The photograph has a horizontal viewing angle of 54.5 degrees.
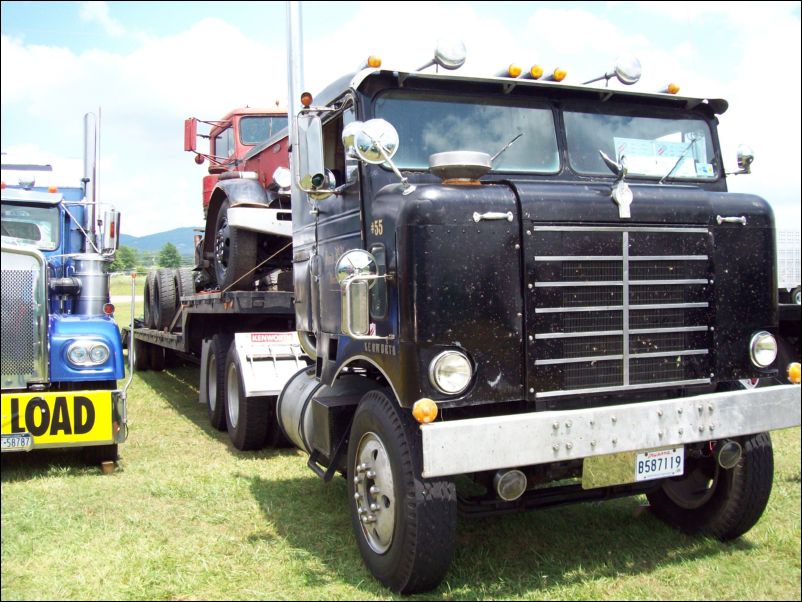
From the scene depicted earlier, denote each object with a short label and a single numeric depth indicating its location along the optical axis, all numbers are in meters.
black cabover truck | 3.75
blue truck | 5.78
